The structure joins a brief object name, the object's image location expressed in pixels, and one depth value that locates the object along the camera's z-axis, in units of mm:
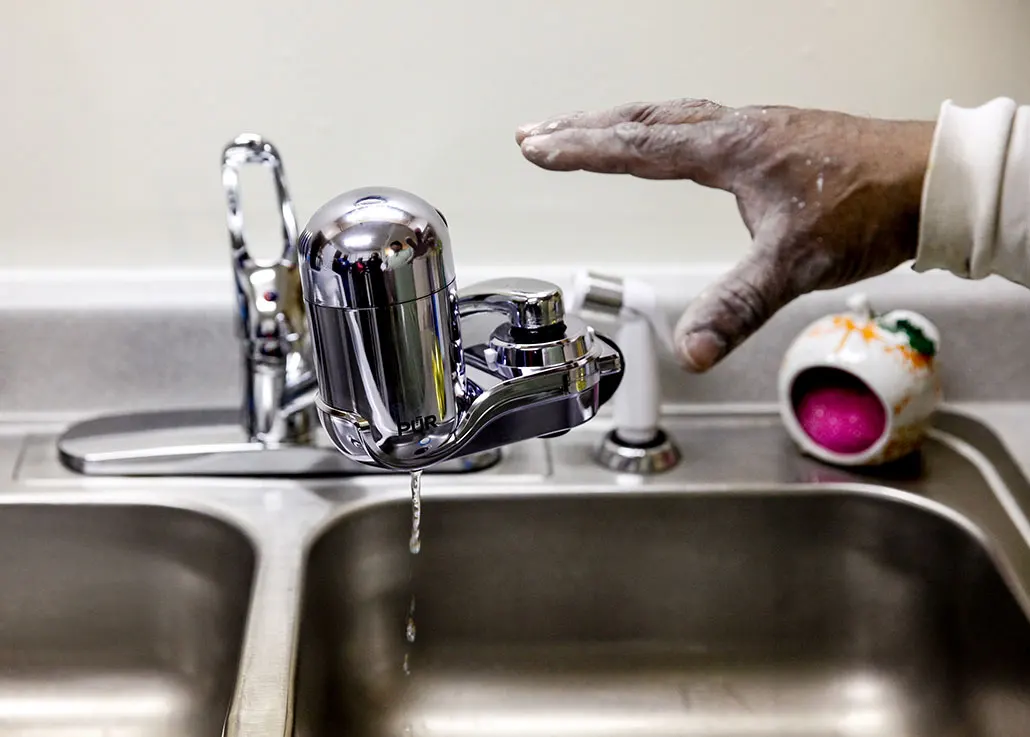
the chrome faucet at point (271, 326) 658
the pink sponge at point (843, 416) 706
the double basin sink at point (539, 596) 693
